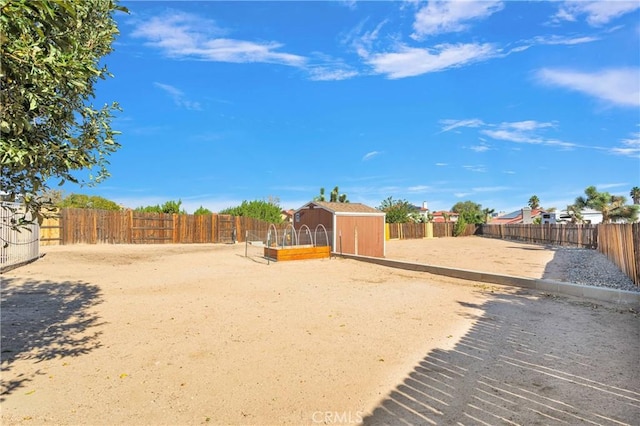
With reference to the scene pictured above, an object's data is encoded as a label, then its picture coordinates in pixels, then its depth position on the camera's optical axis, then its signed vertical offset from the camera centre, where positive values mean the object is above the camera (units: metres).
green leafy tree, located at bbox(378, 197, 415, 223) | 44.44 +2.20
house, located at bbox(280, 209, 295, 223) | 64.03 +3.06
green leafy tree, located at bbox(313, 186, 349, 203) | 47.56 +4.30
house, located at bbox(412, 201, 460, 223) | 77.01 +3.03
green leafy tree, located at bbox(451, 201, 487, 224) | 53.00 +1.49
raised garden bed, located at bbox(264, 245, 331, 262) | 15.92 -1.07
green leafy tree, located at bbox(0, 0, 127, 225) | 2.52 +1.15
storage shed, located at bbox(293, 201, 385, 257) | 18.72 +0.22
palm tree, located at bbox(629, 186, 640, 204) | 54.81 +4.63
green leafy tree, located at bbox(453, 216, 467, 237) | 48.47 -0.01
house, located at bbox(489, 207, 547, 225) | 58.69 +1.78
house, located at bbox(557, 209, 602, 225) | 46.06 +1.20
